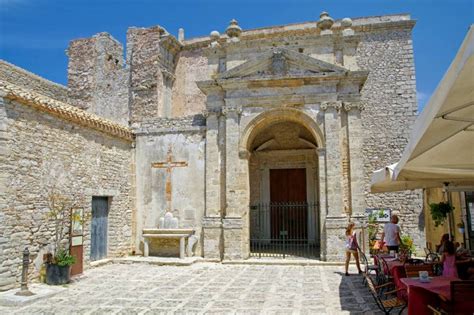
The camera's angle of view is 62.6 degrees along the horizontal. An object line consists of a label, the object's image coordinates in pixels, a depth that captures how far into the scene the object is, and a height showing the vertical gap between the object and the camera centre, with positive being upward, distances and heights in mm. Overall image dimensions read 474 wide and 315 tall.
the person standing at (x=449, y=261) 5548 -706
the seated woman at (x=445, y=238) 7311 -483
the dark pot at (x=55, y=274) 8562 -1314
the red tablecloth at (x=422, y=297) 4607 -1006
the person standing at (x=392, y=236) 8617 -525
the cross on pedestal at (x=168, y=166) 12531 +1534
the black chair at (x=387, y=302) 5303 -1241
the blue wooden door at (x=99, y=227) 11023 -378
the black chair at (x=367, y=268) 6832 -1065
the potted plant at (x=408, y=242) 13349 -1038
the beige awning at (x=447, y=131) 2456 +743
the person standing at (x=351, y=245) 9077 -761
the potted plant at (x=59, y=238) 8594 -566
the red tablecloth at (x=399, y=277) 5491 -1016
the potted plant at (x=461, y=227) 11397 -451
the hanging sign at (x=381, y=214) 14734 -70
